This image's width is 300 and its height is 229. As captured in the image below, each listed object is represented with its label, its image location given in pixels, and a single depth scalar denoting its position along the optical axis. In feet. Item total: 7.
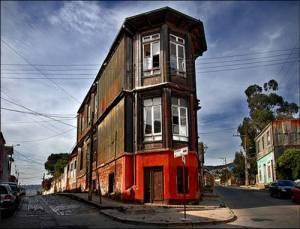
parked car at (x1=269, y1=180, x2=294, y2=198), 56.88
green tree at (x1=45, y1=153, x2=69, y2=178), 181.77
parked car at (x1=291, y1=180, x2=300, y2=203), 46.63
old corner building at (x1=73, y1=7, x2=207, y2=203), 46.50
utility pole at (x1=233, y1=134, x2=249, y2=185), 127.52
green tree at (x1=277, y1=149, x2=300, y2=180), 79.79
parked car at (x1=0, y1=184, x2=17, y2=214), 35.68
